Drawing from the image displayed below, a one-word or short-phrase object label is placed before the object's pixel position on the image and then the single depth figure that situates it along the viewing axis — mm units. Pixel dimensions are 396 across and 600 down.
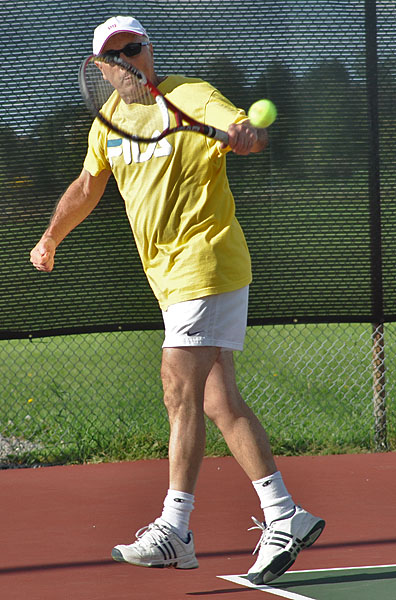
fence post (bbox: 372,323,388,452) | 11744
